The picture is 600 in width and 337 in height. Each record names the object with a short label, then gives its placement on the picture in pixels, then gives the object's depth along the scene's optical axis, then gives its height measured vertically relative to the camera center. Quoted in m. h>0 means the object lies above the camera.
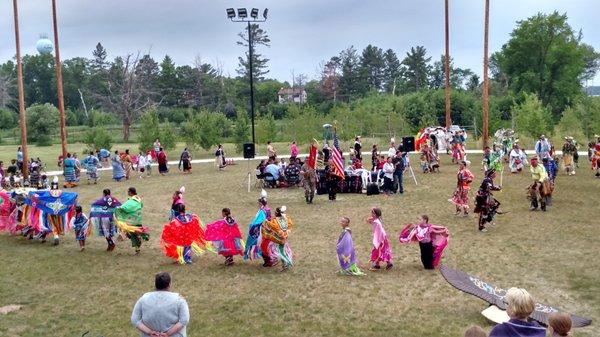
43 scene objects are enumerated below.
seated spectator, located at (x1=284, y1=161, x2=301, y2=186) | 23.62 -1.57
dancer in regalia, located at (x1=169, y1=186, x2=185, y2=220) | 14.07 -1.58
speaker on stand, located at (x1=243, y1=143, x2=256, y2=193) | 22.88 -0.56
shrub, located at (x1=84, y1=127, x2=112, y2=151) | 40.34 +0.05
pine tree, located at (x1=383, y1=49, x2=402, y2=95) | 103.46 +12.21
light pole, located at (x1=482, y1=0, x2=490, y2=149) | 30.02 +3.27
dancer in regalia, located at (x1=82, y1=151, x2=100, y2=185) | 26.80 -1.28
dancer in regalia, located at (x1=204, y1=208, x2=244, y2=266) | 12.39 -2.17
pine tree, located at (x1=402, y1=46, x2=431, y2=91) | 92.19 +10.81
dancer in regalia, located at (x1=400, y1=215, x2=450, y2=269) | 11.68 -2.20
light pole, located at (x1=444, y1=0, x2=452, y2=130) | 33.16 +4.00
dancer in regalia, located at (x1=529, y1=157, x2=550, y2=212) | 16.94 -1.64
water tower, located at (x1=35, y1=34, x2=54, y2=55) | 85.50 +14.07
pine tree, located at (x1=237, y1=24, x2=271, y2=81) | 88.94 +12.39
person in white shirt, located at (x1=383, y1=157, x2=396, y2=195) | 20.94 -1.56
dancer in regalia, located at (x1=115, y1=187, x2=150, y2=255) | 13.34 -1.85
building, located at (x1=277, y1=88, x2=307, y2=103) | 99.44 +7.76
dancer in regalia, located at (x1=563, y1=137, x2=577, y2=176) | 24.08 -1.02
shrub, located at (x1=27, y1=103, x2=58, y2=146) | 58.18 +1.64
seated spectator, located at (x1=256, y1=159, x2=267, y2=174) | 24.05 -1.28
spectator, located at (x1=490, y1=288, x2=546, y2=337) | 4.89 -1.64
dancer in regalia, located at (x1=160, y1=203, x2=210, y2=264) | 12.56 -2.19
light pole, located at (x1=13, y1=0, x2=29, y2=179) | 25.45 +2.13
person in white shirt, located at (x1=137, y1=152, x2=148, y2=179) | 28.80 -1.22
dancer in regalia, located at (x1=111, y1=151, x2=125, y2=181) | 27.48 -1.43
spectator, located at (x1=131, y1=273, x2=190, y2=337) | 5.77 -1.78
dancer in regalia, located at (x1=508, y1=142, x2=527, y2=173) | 25.48 -1.20
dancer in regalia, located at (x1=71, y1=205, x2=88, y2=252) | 14.02 -2.13
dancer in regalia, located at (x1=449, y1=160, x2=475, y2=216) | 16.81 -1.69
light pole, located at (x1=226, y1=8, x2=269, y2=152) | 30.75 +6.75
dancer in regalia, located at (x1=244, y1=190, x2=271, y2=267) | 12.01 -2.08
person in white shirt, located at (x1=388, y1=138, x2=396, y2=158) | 24.50 -0.69
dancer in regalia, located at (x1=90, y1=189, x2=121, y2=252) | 13.68 -1.81
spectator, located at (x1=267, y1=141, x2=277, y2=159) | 23.93 -0.73
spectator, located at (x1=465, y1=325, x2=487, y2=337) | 4.23 -1.49
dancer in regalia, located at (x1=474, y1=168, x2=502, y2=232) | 14.79 -1.85
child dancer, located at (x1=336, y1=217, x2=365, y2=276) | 11.24 -2.33
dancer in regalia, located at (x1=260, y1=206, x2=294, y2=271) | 11.81 -2.15
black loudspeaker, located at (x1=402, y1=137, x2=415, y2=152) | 22.56 -0.39
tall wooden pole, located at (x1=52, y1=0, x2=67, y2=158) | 28.19 +3.29
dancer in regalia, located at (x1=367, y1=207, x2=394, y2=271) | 11.70 -2.31
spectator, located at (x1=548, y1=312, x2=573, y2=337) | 4.63 -1.58
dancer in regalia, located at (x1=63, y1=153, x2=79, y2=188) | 25.66 -1.43
